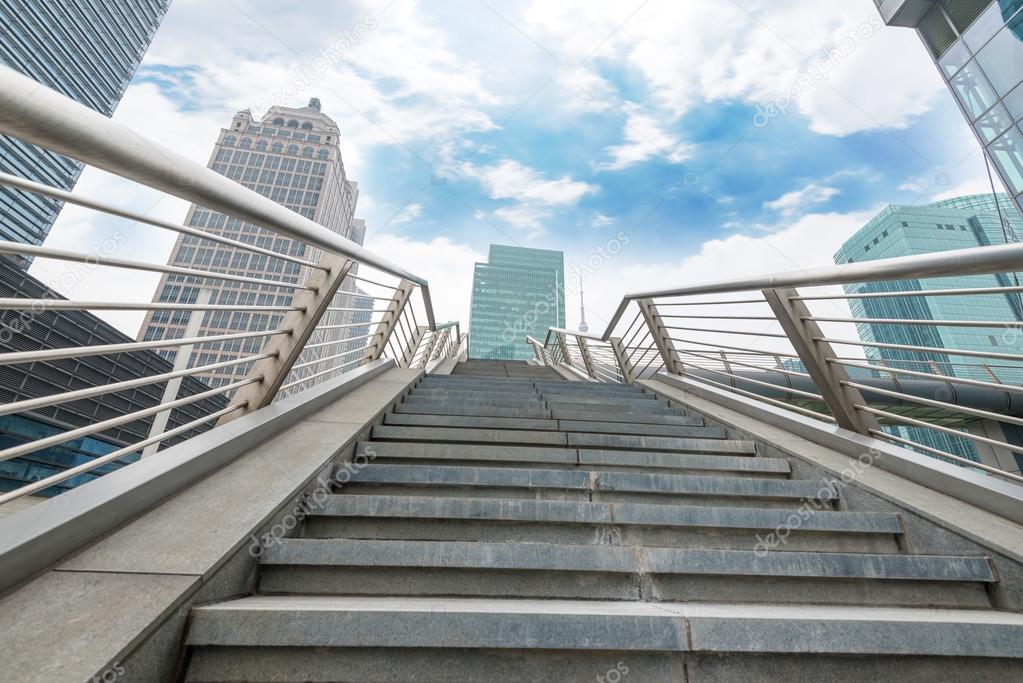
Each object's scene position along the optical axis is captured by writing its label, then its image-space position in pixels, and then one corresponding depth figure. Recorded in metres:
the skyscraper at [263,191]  47.78
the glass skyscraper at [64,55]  42.53
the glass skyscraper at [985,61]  11.62
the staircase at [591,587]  1.10
